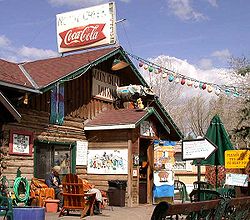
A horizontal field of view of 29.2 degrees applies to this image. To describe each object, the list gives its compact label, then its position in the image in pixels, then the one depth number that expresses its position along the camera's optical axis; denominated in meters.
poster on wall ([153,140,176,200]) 17.75
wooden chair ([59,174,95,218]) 12.14
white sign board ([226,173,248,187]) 12.00
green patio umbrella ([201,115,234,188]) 12.25
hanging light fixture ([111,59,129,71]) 18.06
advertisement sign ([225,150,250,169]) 12.98
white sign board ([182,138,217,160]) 9.87
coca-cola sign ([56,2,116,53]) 18.52
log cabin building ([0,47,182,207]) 13.84
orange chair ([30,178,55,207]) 13.45
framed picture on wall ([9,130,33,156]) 13.59
